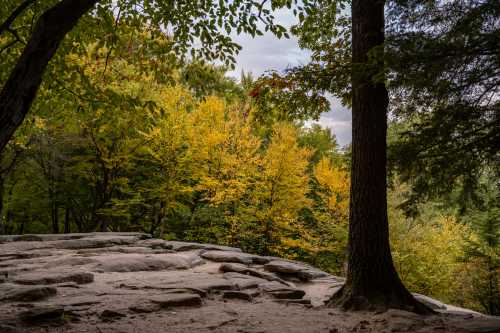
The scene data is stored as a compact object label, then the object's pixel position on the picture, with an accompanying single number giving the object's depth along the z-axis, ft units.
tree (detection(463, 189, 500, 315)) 61.46
